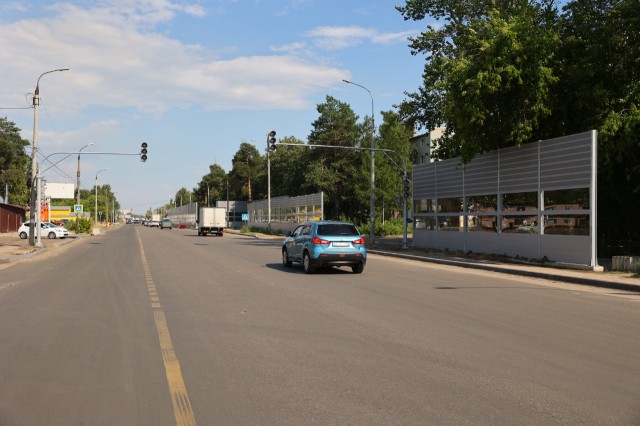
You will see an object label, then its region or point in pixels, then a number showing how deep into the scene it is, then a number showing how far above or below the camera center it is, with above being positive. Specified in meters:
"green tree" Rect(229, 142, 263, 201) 118.28 +10.80
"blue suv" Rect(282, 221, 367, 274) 17.38 -0.79
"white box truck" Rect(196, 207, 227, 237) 59.75 -0.10
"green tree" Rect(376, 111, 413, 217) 66.12 +6.23
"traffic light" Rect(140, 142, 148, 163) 37.69 +4.52
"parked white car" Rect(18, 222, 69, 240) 48.91 -1.12
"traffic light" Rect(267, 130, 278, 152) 32.28 +4.66
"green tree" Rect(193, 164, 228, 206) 143.25 +9.74
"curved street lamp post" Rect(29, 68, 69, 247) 31.59 +2.77
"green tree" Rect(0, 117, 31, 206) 87.88 +8.96
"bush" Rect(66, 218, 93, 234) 62.11 -0.83
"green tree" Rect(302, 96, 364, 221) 72.56 +8.10
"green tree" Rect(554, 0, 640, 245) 21.72 +5.33
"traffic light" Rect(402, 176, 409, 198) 31.70 +2.02
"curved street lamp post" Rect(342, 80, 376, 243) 34.09 +2.97
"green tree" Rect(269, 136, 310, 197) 83.19 +8.36
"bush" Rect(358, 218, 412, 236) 53.03 -0.66
